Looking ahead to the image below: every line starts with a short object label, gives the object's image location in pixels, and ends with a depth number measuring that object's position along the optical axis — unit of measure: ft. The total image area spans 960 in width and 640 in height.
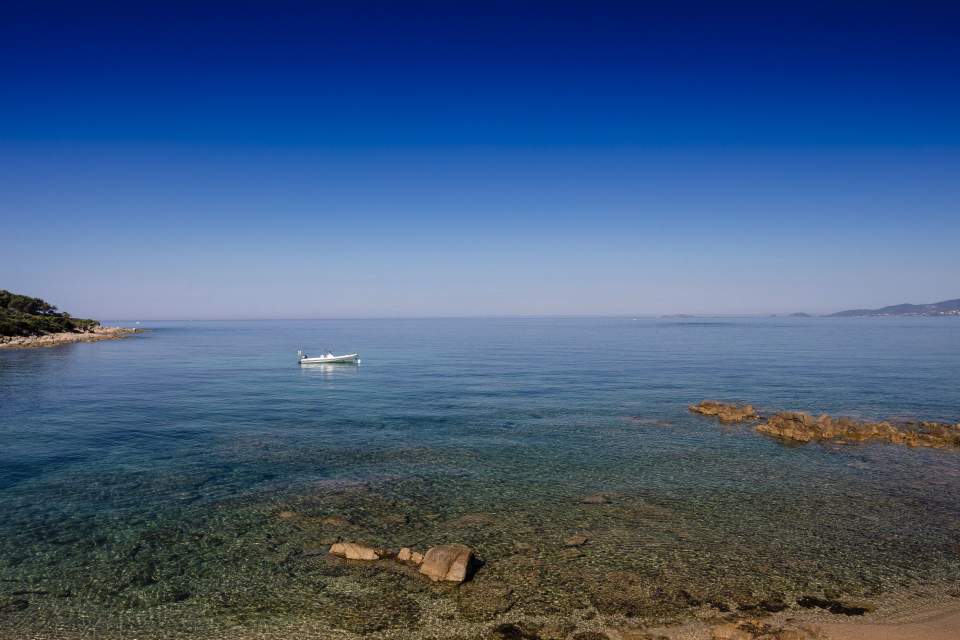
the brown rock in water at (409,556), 58.11
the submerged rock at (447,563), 54.19
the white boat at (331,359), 274.36
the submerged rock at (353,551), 59.00
